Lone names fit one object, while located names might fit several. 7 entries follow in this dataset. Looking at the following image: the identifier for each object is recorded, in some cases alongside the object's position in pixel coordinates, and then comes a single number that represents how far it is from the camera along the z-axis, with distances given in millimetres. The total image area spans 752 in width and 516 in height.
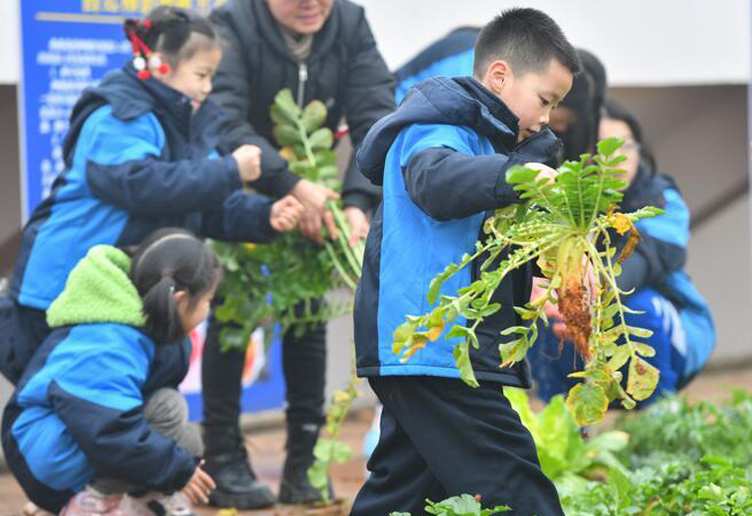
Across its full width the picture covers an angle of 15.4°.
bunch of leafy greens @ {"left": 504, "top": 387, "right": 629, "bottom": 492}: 9573
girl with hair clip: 8672
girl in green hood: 7894
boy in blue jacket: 6429
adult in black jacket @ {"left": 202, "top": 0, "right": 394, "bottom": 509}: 9801
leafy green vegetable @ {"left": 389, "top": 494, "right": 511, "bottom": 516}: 6101
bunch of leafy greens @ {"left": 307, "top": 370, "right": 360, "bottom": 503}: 9205
